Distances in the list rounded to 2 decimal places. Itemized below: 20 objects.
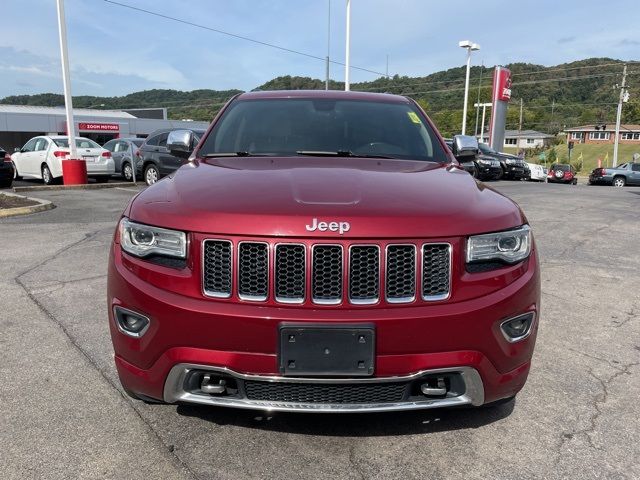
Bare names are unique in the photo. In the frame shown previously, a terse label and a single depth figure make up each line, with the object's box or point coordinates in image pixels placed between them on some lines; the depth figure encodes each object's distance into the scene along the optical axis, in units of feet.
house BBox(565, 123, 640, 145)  328.70
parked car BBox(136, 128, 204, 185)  45.09
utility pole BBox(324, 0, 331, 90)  85.89
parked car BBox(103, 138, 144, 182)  54.65
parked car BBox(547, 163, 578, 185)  100.99
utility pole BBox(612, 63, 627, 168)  170.94
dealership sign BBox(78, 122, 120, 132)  139.54
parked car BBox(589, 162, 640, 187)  96.48
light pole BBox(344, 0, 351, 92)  81.17
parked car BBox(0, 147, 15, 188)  44.52
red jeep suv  6.66
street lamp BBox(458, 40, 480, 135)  104.24
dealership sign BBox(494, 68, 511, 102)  99.14
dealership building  135.13
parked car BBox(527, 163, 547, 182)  95.96
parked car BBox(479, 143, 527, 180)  75.24
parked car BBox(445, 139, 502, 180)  65.67
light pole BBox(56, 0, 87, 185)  47.70
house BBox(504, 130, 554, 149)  358.23
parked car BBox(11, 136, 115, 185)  50.42
